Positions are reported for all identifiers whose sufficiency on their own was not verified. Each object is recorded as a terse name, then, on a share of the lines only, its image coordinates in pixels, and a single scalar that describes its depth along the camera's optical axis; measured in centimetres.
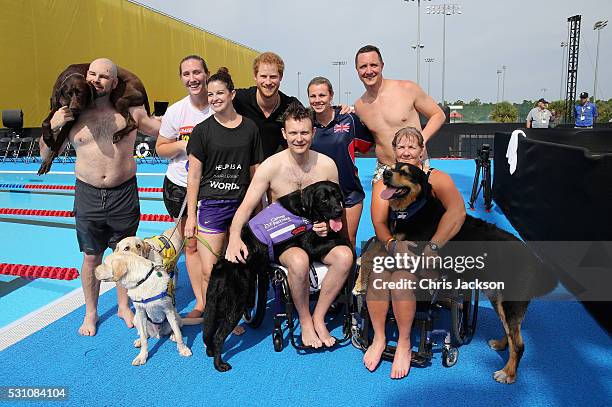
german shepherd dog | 246
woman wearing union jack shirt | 337
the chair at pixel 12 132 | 1561
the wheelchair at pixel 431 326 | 271
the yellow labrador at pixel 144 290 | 272
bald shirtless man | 308
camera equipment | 730
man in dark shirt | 364
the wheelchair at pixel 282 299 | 297
